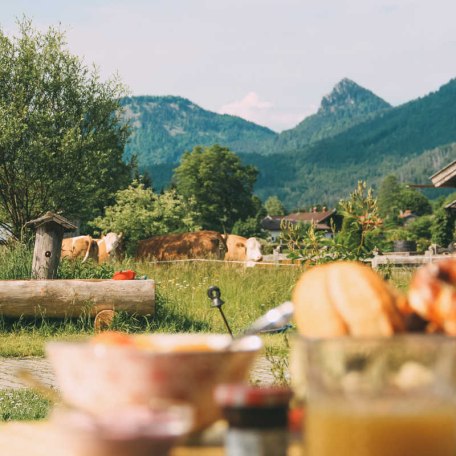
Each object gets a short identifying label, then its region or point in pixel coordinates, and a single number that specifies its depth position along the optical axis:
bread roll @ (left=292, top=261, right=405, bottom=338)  1.23
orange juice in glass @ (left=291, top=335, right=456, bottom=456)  0.95
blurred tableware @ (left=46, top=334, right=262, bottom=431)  1.12
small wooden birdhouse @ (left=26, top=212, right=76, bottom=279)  14.29
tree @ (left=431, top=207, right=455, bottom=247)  83.25
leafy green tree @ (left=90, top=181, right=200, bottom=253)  27.77
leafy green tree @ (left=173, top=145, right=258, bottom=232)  74.75
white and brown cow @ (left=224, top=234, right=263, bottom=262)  28.30
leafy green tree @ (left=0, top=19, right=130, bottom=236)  31.39
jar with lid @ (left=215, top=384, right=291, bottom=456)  0.98
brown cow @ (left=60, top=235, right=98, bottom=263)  24.26
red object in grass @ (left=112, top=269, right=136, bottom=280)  13.04
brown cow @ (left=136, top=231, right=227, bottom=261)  24.66
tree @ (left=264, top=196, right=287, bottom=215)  173.88
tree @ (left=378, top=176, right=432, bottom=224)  171.12
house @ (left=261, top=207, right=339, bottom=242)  148.96
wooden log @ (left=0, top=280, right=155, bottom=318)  12.30
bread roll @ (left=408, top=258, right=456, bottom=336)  1.22
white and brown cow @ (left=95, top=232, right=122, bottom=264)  25.60
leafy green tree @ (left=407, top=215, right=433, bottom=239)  121.06
